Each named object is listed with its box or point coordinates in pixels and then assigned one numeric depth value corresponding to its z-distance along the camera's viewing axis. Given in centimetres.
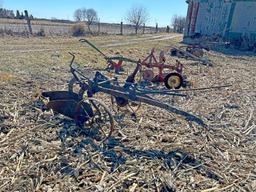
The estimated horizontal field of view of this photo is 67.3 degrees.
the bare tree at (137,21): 3825
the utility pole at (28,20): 1516
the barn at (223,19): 1764
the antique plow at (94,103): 298
